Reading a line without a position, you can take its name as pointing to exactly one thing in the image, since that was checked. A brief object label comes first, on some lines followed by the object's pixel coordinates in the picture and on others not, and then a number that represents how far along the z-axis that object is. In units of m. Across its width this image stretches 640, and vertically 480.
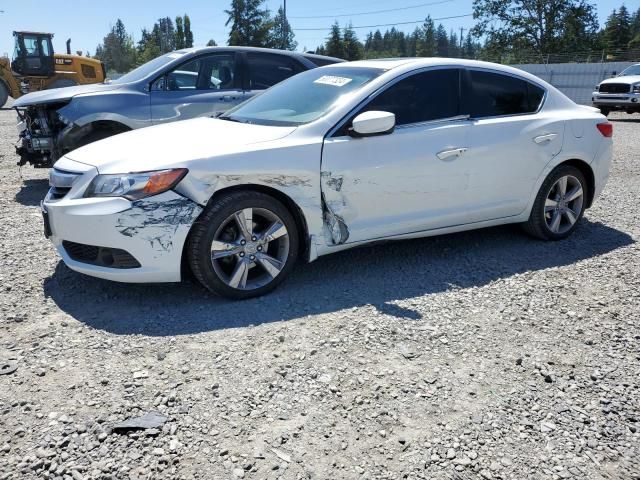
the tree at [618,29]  77.75
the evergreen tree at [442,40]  127.69
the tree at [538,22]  57.62
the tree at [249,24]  68.69
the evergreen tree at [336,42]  71.12
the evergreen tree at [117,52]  85.62
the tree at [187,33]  80.94
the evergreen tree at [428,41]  111.88
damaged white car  3.56
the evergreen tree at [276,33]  70.94
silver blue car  6.75
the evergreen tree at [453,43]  128.74
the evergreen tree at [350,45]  71.38
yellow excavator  19.52
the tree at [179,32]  82.19
